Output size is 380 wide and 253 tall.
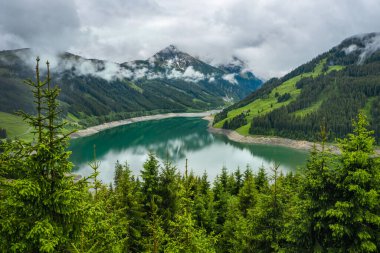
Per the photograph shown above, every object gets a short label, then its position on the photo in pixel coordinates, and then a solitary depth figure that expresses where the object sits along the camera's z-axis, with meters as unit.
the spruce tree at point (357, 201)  12.12
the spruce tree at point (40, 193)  8.79
